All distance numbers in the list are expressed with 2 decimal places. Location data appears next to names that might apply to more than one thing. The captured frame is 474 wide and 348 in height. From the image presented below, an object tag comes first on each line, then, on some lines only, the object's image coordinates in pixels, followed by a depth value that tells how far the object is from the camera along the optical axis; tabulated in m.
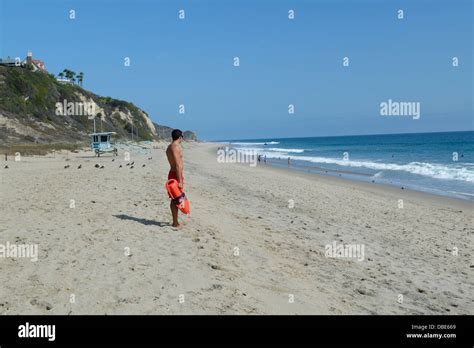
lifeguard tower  35.62
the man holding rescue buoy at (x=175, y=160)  8.54
